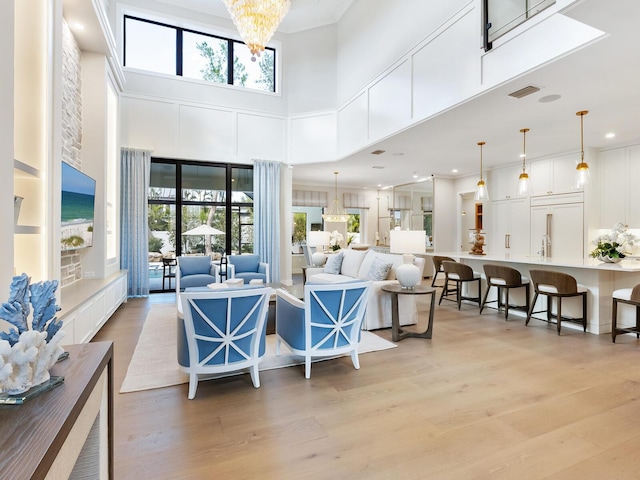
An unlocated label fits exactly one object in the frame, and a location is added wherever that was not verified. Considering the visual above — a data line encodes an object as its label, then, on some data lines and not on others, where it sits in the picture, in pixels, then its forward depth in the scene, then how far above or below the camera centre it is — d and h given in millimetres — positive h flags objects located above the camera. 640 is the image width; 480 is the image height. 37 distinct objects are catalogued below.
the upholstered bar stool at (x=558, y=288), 4207 -647
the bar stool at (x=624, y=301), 3789 -742
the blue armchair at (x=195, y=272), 5957 -667
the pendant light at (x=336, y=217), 8688 +519
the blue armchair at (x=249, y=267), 6520 -619
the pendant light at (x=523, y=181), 4758 +815
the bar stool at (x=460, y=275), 5477 -617
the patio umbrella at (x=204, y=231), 7035 +113
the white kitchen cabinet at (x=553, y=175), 6430 +1254
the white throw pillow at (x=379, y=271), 4727 -472
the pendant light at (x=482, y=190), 5226 +743
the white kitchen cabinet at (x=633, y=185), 5699 +914
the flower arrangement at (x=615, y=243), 4109 -56
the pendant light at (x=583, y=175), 4004 +752
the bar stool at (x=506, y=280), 4886 -621
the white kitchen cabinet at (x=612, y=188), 5918 +904
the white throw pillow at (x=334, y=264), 6066 -489
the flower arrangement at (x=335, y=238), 8200 -24
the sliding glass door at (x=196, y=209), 7176 +611
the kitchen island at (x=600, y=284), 4266 -591
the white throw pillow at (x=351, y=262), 5699 -428
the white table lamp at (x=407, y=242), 4398 -61
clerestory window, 6898 +3939
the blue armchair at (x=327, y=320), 2867 -731
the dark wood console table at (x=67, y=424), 769 -496
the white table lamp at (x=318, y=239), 7168 -43
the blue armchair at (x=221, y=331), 2443 -713
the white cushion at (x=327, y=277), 5359 -664
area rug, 2857 -1213
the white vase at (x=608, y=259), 4133 -258
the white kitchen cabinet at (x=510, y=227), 7395 +250
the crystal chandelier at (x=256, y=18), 4539 +2990
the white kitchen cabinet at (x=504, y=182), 7485 +1274
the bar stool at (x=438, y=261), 6363 -457
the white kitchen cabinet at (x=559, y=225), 6375 +258
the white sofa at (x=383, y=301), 4453 -856
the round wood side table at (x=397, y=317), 3959 -931
